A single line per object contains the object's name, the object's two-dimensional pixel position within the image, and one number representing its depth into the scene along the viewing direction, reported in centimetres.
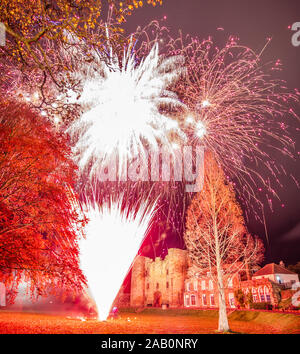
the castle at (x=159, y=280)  4634
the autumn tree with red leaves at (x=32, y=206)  810
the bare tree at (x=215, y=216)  1755
